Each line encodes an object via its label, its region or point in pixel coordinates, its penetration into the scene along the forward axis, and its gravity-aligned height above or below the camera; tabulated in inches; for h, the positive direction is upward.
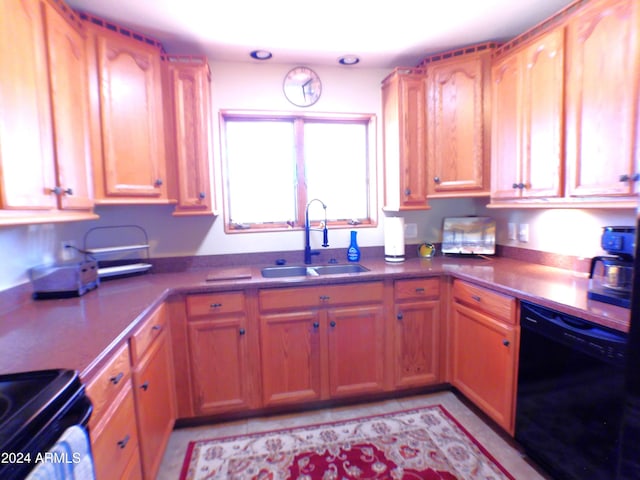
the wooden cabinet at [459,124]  85.3 +27.0
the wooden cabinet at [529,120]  66.2 +23.0
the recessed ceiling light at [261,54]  87.3 +48.1
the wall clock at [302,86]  95.3 +42.2
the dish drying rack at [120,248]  80.0 -5.1
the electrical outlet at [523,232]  89.5 -3.6
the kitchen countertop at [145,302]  38.8 -14.1
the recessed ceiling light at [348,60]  91.7 +48.5
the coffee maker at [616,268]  51.6 -8.5
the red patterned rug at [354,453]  62.6 -49.4
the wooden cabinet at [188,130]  78.4 +24.4
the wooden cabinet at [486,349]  65.5 -29.9
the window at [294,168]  98.0 +18.2
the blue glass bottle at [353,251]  97.9 -8.6
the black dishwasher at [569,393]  46.9 -29.4
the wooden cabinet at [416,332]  83.6 -29.7
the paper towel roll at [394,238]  94.1 -4.8
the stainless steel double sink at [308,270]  91.8 -13.5
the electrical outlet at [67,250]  76.2 -5.2
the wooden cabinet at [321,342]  77.6 -29.9
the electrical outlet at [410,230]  105.0 -2.6
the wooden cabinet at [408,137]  89.8 +24.5
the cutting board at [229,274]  78.3 -12.5
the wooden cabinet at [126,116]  68.2 +25.6
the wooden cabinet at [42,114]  44.2 +19.2
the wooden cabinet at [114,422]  38.3 -26.3
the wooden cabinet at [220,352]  74.1 -30.2
